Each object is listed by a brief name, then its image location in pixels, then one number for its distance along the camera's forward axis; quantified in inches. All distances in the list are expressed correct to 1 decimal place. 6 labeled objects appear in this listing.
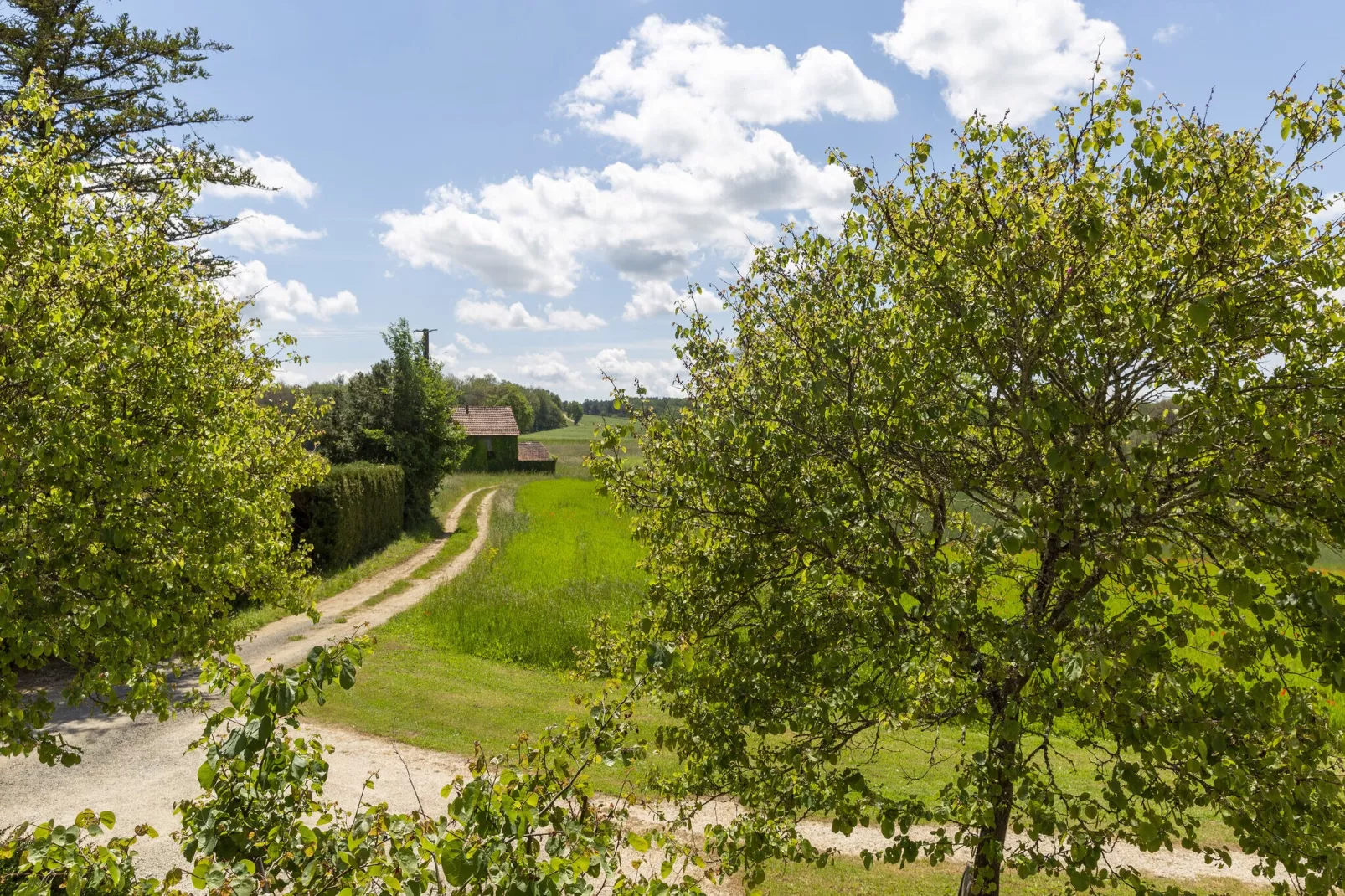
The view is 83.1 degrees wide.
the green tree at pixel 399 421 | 1229.1
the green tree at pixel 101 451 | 215.6
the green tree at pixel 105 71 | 620.4
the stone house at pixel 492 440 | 2488.9
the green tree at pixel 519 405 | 4783.5
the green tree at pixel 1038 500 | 152.7
